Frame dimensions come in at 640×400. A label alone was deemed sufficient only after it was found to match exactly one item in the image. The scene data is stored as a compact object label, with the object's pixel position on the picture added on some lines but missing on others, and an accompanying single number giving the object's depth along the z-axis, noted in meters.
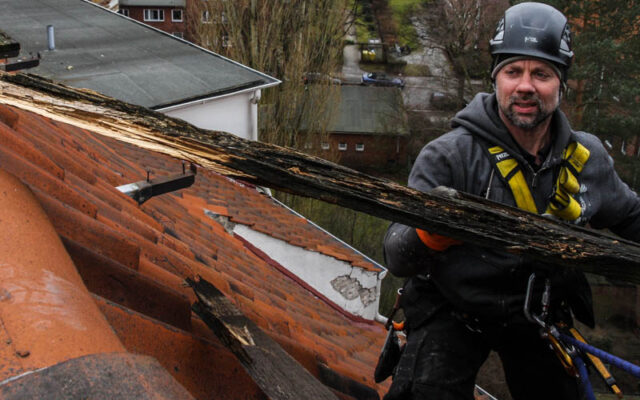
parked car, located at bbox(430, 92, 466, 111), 27.00
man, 2.56
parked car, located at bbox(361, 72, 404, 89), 32.66
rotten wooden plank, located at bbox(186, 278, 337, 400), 1.51
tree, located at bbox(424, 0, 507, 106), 25.08
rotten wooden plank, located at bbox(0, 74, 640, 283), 1.65
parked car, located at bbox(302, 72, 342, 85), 18.02
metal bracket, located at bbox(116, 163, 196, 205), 3.10
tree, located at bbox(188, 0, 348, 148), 16.94
